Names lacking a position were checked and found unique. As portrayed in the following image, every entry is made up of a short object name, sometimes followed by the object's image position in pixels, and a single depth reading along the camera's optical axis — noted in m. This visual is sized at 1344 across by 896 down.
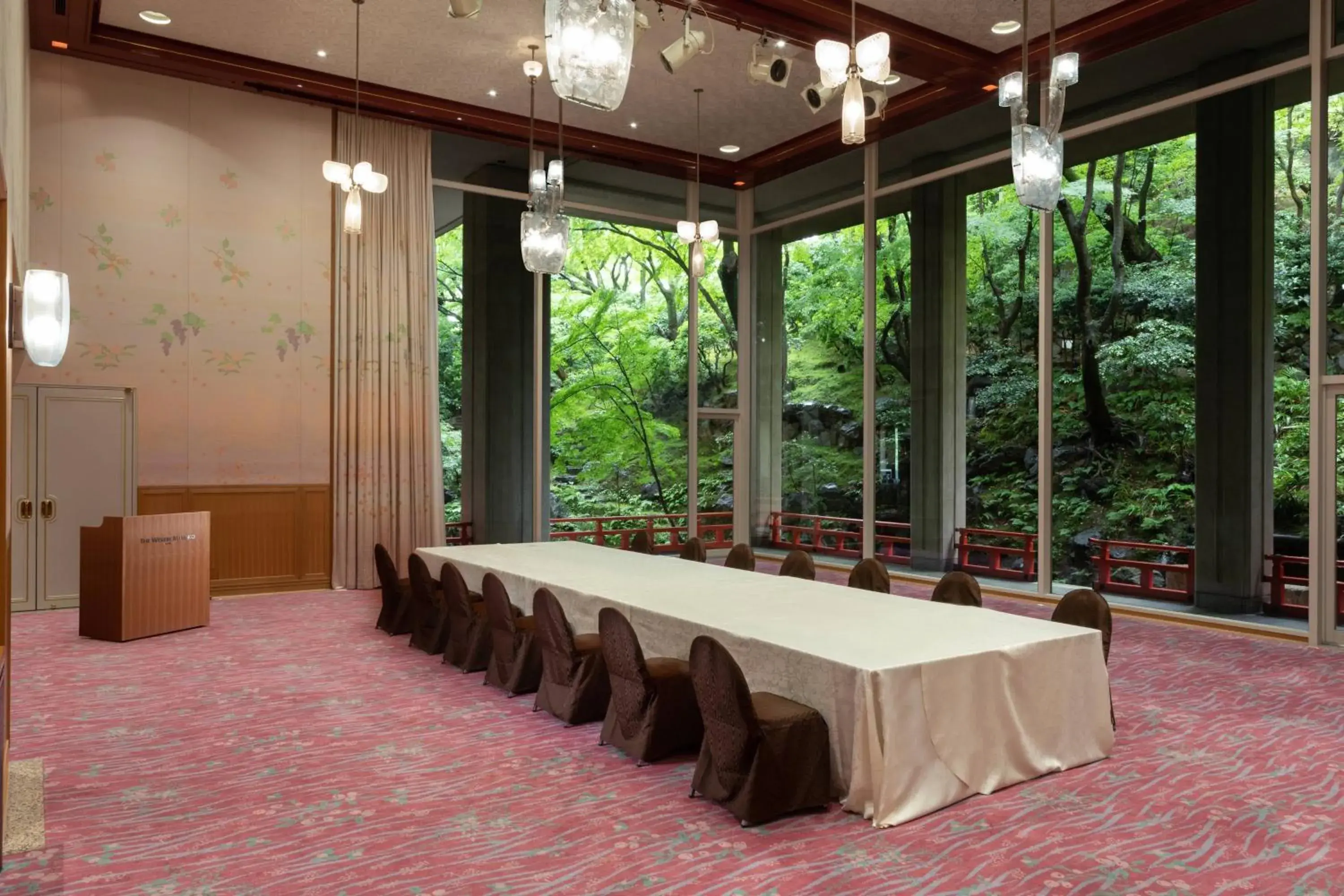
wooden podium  6.86
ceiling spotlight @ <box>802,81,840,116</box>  6.92
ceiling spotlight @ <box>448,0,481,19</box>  6.71
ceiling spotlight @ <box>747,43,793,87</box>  7.96
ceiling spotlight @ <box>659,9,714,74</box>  7.11
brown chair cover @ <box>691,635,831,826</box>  3.50
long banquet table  3.54
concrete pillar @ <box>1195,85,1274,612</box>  7.27
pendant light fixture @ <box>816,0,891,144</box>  4.45
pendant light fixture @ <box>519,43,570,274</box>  6.94
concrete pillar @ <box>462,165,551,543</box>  10.80
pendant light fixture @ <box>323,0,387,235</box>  6.71
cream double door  8.03
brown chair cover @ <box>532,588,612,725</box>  4.86
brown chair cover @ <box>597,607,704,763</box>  4.24
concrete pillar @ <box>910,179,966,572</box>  9.74
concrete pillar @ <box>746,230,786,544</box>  12.05
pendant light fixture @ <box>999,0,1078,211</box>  4.81
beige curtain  9.68
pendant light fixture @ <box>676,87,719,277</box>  8.89
